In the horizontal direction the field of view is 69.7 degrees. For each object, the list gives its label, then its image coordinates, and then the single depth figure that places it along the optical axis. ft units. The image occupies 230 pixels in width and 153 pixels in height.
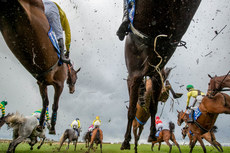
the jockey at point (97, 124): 45.02
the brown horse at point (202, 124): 25.07
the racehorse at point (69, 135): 45.08
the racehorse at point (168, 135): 42.63
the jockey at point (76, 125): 51.83
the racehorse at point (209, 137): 30.29
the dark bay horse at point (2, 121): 33.18
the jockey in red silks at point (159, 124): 46.65
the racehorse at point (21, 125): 26.94
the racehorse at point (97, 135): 38.75
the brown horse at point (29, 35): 6.76
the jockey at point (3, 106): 36.56
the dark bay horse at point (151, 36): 5.95
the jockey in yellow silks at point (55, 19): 9.89
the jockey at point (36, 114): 32.72
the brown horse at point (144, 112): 13.12
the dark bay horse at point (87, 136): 52.61
